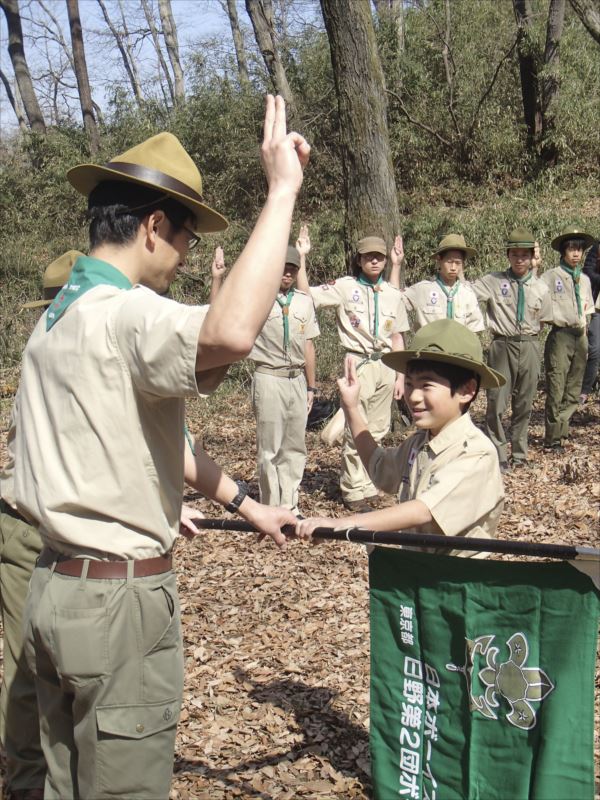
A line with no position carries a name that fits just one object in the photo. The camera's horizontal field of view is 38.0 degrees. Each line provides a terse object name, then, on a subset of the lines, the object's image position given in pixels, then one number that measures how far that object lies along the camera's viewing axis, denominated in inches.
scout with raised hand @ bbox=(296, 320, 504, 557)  135.6
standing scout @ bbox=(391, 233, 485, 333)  375.2
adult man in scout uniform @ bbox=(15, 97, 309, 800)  92.4
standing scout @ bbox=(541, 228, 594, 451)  418.9
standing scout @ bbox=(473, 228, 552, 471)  392.5
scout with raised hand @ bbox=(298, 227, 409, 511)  343.9
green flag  117.5
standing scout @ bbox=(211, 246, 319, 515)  327.0
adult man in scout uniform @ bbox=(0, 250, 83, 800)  151.5
